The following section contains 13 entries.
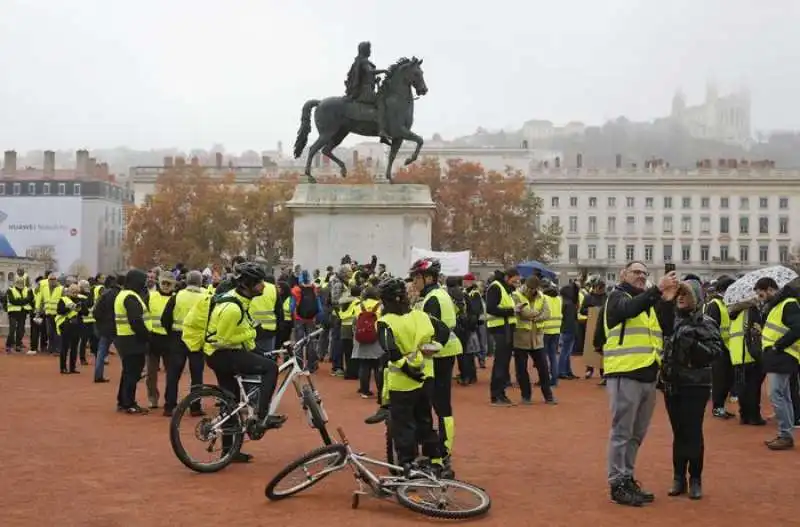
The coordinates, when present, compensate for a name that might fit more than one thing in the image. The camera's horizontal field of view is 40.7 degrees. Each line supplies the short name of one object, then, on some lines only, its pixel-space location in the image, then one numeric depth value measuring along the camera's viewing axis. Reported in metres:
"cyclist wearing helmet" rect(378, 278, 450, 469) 9.08
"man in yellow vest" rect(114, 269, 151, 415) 14.07
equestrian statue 27.34
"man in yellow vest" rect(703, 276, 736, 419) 14.91
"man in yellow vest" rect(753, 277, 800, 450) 11.78
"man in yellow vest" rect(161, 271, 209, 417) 13.73
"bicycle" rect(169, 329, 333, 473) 10.09
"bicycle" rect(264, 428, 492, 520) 8.48
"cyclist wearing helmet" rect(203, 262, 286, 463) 10.35
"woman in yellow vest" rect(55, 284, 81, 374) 20.75
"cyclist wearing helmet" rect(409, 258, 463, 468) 9.89
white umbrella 12.30
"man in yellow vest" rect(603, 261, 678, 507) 8.95
